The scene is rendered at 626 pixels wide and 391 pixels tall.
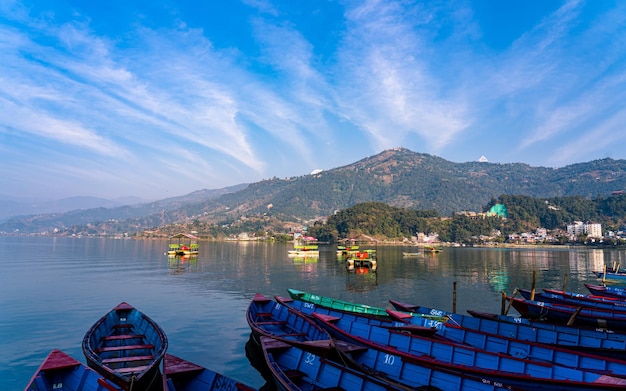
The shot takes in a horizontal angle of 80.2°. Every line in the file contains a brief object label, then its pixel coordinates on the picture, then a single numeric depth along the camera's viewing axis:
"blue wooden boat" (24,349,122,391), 11.00
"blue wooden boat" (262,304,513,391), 12.02
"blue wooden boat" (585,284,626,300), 35.77
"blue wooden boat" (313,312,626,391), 11.77
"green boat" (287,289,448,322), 23.91
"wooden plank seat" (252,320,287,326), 20.99
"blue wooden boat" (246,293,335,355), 14.87
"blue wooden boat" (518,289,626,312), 28.91
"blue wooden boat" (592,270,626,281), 54.31
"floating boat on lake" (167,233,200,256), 100.16
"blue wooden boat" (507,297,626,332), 23.94
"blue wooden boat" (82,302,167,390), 11.33
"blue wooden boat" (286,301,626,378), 13.87
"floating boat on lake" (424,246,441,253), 130.77
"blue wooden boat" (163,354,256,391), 11.62
